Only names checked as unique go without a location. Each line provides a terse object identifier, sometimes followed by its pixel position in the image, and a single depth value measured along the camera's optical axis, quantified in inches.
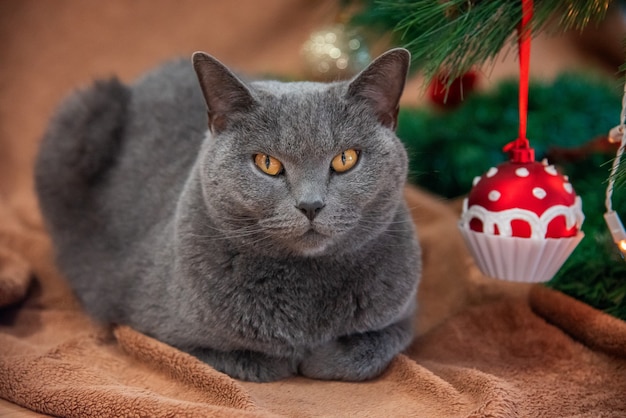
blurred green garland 48.2
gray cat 37.2
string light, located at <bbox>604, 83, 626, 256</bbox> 38.0
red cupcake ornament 38.6
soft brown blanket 37.8
